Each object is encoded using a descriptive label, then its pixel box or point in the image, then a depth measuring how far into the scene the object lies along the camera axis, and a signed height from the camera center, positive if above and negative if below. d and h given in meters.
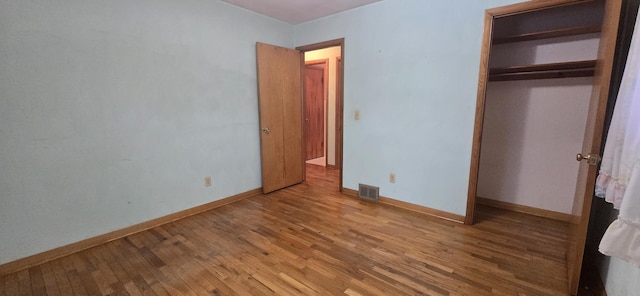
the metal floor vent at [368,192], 3.18 -0.99
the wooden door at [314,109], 5.29 +0.01
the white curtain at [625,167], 0.98 -0.24
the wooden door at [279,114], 3.31 -0.06
